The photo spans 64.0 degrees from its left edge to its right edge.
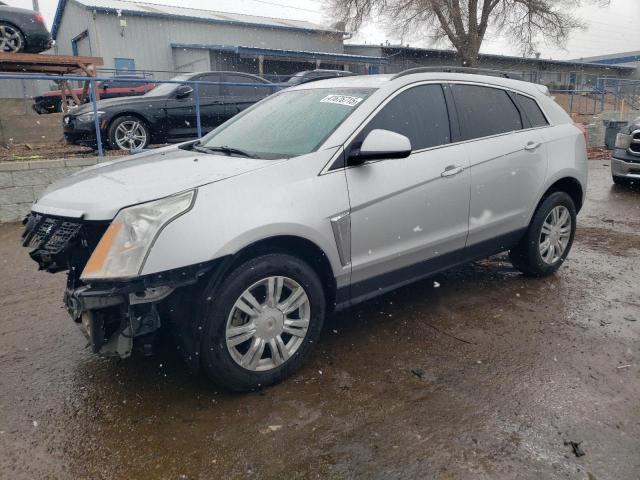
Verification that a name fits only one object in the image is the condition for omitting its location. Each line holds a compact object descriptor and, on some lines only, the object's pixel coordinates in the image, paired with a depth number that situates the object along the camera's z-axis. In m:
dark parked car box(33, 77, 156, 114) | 14.34
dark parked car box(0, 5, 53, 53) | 9.43
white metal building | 23.77
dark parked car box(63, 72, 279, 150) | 8.41
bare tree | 27.62
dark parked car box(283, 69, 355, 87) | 14.05
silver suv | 2.53
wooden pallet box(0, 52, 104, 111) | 8.90
